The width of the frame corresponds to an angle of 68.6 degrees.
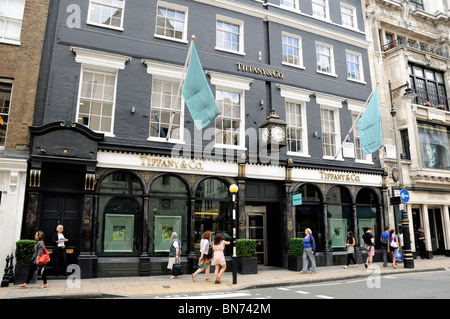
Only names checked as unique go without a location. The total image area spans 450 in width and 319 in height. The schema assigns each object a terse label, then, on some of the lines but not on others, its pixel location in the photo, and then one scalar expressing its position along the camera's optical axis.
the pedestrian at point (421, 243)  18.44
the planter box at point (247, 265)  12.97
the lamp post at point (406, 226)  14.43
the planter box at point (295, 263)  13.98
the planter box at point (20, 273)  10.09
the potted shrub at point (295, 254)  13.98
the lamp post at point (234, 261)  10.39
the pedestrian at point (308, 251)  13.17
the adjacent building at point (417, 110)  19.39
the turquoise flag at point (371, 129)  15.73
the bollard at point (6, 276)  9.74
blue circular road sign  14.73
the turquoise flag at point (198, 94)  11.61
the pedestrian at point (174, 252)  11.73
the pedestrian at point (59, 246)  11.00
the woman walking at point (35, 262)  9.57
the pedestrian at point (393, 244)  14.74
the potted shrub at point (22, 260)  10.11
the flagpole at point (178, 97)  11.79
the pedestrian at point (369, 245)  14.31
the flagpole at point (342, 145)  16.29
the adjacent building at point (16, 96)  10.93
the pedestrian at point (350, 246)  14.58
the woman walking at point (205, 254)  11.40
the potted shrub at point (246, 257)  13.00
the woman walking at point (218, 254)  10.76
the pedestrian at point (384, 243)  15.27
